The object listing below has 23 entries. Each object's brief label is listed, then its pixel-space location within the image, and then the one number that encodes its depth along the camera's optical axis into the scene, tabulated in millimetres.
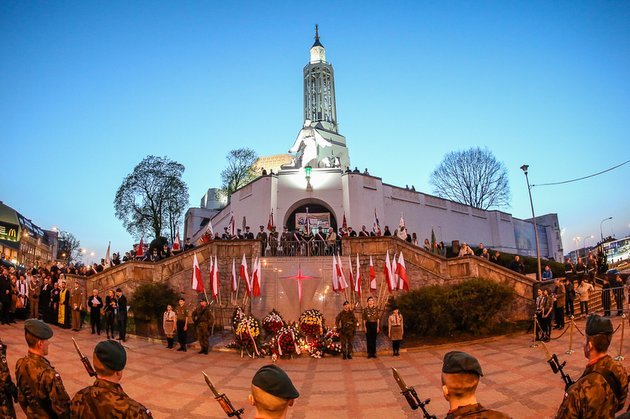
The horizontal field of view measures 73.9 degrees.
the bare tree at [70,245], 88844
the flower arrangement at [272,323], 14516
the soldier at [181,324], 13961
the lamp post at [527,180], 19016
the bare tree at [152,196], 42178
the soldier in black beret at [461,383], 2746
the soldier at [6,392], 4602
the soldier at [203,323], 13711
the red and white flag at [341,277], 15836
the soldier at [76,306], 15852
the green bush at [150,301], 15867
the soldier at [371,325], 13062
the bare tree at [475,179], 45906
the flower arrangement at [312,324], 14078
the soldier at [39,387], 4188
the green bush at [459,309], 14391
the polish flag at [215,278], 16094
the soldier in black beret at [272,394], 2598
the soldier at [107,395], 3309
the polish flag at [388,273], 15789
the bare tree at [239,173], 55125
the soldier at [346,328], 13055
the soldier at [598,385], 3609
